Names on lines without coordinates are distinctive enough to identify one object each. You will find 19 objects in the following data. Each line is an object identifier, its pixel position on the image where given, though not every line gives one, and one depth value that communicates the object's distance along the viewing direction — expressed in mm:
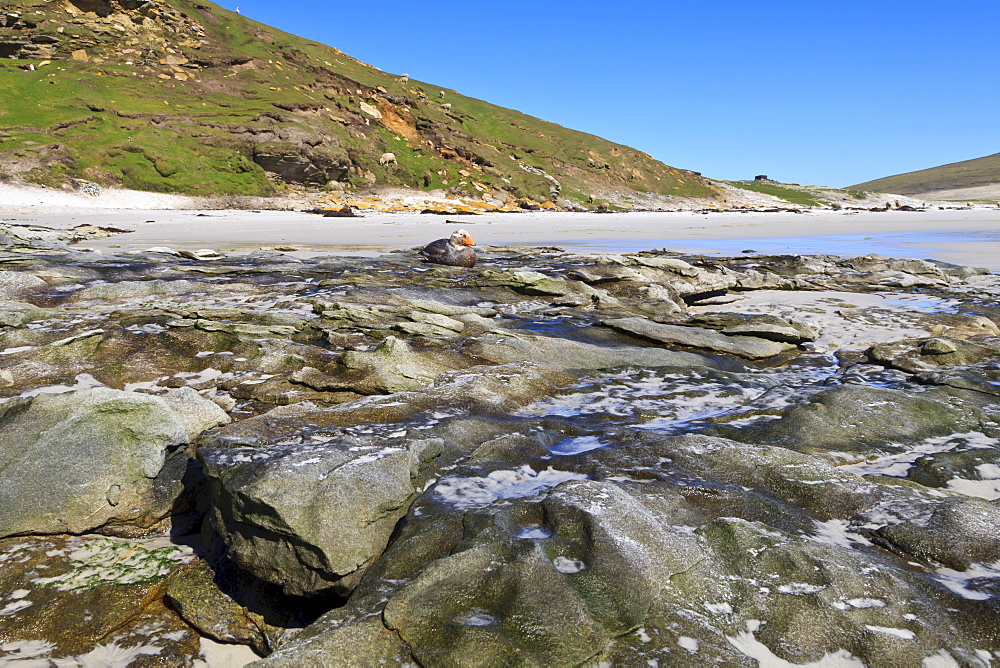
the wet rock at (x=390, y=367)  6191
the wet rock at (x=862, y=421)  4895
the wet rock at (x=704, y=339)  8203
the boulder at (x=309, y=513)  3336
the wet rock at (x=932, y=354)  7224
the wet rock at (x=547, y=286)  11599
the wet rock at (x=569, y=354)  7477
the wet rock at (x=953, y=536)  3158
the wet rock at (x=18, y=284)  10114
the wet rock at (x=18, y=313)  7676
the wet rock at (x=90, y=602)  3090
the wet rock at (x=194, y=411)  4906
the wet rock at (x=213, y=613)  3258
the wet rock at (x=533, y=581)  2590
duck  16609
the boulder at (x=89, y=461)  3941
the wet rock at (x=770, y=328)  8695
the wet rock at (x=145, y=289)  10195
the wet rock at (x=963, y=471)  4109
